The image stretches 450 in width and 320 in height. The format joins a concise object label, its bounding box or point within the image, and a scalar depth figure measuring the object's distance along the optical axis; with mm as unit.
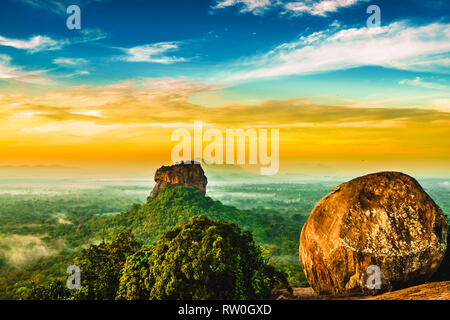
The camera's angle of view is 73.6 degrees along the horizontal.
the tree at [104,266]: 15930
